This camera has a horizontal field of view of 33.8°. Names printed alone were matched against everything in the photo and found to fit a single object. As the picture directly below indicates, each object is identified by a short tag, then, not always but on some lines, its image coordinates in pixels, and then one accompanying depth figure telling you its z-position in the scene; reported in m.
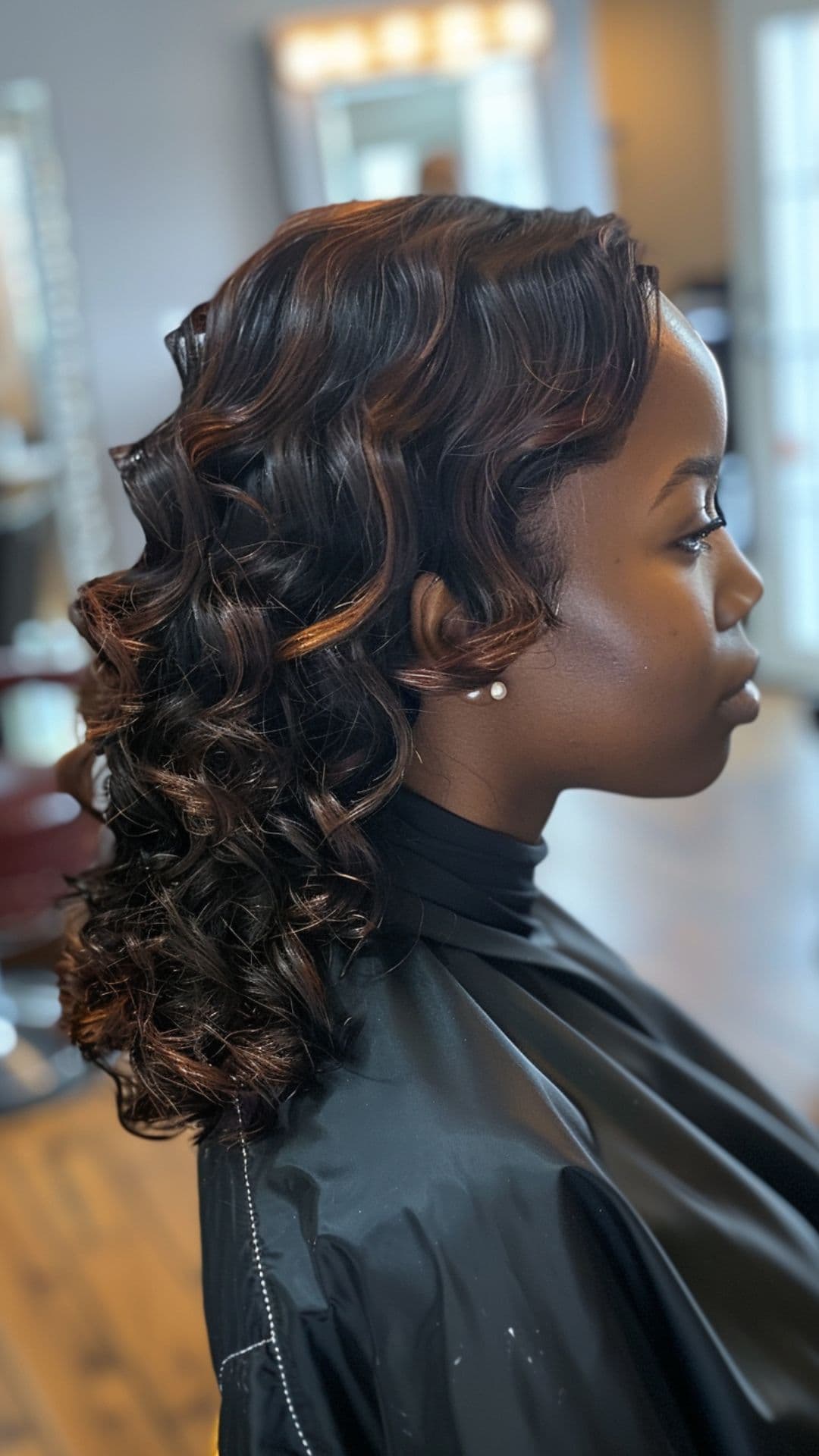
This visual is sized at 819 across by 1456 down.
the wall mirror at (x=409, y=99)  3.68
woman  0.59
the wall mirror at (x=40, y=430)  3.31
